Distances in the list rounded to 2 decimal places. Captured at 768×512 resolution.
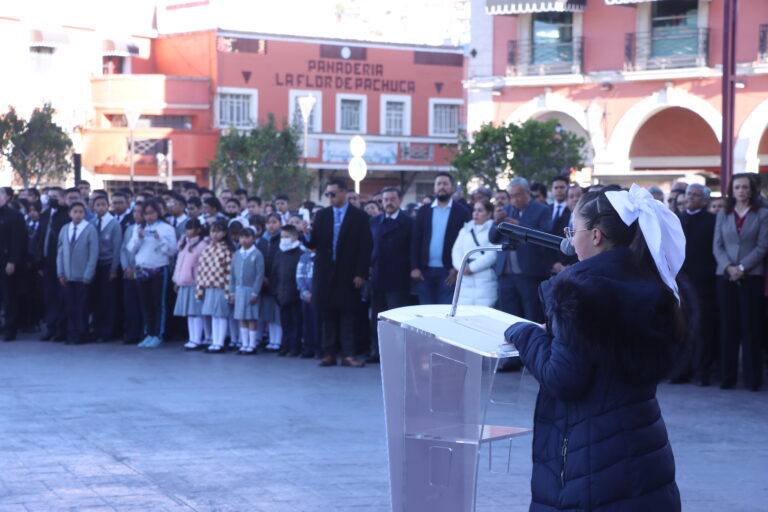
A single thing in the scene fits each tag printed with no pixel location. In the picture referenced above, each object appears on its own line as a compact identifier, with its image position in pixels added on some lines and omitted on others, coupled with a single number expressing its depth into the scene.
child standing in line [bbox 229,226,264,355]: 14.32
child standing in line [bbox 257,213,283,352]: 14.48
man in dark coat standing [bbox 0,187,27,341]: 15.86
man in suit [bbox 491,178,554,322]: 12.38
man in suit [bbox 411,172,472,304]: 13.03
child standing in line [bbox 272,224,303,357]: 14.12
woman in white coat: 12.54
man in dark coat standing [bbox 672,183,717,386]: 11.78
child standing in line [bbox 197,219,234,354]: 14.61
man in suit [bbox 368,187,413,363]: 13.44
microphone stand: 4.22
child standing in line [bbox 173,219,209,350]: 14.89
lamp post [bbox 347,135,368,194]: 28.31
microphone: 4.14
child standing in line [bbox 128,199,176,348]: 15.13
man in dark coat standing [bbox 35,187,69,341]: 15.80
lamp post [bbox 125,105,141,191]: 41.38
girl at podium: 3.85
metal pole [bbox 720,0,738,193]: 12.92
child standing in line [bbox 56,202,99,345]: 15.31
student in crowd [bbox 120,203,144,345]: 15.27
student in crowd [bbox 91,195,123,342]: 15.64
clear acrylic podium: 4.37
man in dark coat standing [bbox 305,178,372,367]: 13.07
